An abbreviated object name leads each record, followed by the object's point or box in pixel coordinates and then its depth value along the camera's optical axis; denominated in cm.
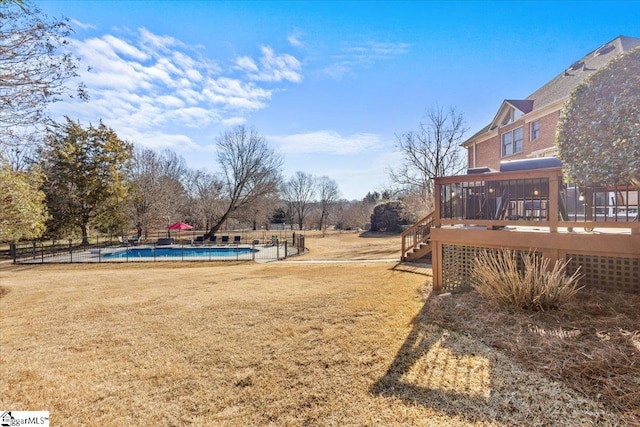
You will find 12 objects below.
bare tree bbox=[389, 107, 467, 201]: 2117
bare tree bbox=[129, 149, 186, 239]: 2584
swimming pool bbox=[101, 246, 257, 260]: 1797
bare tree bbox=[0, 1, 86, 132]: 509
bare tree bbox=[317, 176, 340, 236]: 5239
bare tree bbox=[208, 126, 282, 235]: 2930
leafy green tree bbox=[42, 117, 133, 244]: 2061
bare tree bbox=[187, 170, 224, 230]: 3209
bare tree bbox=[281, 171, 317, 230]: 5217
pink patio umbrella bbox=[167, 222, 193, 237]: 2361
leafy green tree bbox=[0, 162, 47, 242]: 768
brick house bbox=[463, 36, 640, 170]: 1295
